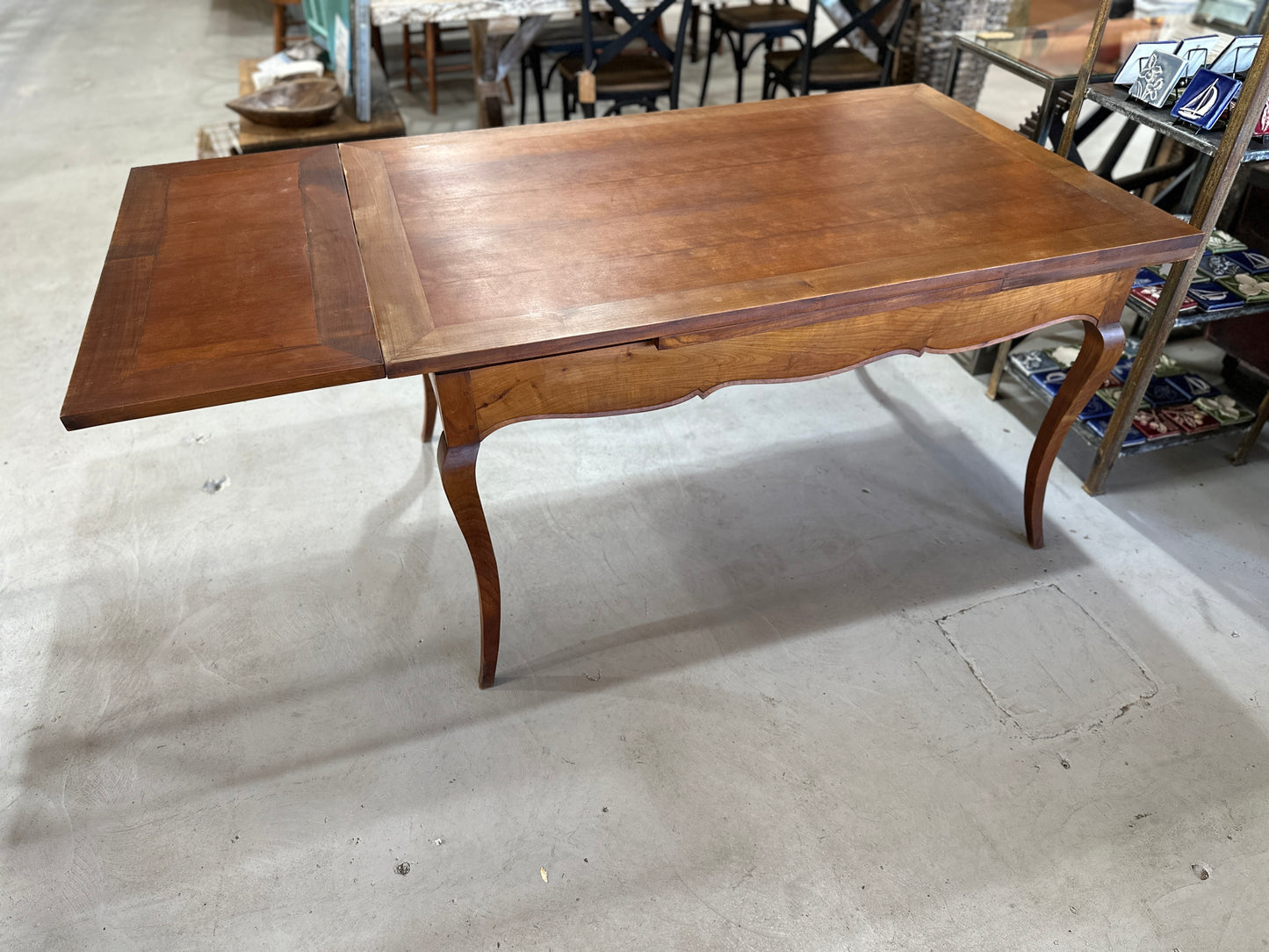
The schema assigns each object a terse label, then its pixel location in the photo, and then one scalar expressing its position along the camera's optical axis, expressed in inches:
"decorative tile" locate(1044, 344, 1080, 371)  94.8
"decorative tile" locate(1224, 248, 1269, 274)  85.9
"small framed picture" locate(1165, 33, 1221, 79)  73.0
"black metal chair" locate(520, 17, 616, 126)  145.3
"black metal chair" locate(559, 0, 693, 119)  132.5
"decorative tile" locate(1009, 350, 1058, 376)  94.5
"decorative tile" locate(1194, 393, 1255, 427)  88.8
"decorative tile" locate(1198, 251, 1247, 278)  85.1
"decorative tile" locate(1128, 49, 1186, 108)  71.1
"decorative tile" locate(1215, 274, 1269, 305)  81.6
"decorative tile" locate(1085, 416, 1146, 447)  86.8
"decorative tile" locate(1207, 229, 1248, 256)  89.0
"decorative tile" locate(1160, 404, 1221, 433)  87.7
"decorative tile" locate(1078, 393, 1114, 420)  88.8
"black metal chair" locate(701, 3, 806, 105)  156.4
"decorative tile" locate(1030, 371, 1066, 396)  91.7
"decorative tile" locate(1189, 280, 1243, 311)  80.4
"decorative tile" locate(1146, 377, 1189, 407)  91.8
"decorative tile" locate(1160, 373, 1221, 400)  92.0
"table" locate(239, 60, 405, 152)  127.3
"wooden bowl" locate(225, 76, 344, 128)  127.1
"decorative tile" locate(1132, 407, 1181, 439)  87.1
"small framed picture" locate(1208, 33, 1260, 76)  71.4
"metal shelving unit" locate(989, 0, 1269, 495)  65.4
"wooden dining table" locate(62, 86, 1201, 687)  51.2
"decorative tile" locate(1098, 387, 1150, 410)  89.4
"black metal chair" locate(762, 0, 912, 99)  138.7
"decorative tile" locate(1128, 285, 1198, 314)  80.0
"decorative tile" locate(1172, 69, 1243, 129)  67.6
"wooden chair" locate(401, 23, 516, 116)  176.7
